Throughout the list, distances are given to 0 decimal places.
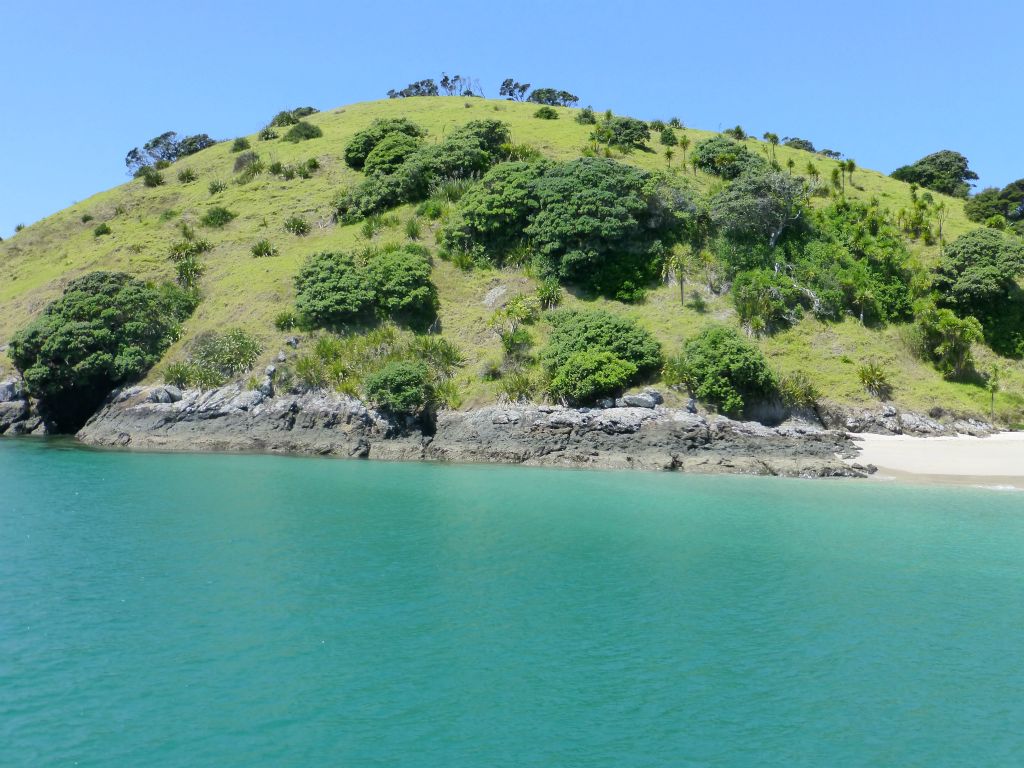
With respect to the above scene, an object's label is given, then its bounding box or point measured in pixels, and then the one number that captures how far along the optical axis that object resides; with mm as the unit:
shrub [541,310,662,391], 37719
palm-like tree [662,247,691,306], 45031
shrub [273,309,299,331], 44938
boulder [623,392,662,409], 35625
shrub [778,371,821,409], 36562
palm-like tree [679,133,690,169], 60628
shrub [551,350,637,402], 36000
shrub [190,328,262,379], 42781
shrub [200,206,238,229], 59344
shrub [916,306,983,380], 39781
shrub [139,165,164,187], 71500
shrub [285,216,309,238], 56406
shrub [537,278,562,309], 44688
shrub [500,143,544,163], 57628
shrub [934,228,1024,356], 42156
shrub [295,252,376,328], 43969
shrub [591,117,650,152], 62688
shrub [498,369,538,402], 38094
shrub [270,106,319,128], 86750
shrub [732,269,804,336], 41750
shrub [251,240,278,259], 54188
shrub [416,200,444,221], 53438
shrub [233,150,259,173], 71688
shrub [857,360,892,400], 37438
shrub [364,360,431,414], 37688
